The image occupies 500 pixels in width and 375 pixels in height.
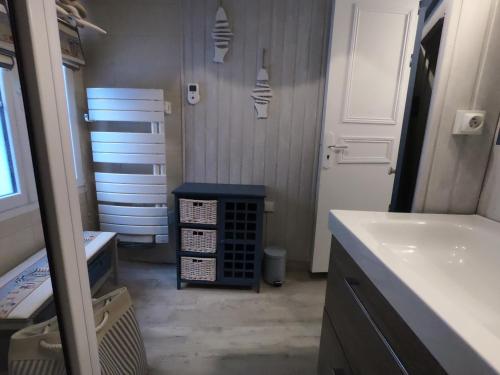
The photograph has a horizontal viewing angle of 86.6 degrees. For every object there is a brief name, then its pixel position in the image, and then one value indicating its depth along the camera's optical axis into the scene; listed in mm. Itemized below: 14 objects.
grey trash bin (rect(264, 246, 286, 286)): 2125
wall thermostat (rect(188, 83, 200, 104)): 2082
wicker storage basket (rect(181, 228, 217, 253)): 1986
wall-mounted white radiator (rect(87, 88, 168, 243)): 1967
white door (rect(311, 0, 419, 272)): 1834
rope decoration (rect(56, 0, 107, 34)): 1594
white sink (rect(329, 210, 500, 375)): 421
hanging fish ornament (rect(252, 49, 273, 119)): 2055
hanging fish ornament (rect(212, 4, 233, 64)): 1954
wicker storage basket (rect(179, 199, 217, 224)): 1938
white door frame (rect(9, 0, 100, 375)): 452
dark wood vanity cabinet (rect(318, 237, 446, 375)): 561
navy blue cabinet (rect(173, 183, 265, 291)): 1935
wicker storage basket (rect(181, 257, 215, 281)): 2027
